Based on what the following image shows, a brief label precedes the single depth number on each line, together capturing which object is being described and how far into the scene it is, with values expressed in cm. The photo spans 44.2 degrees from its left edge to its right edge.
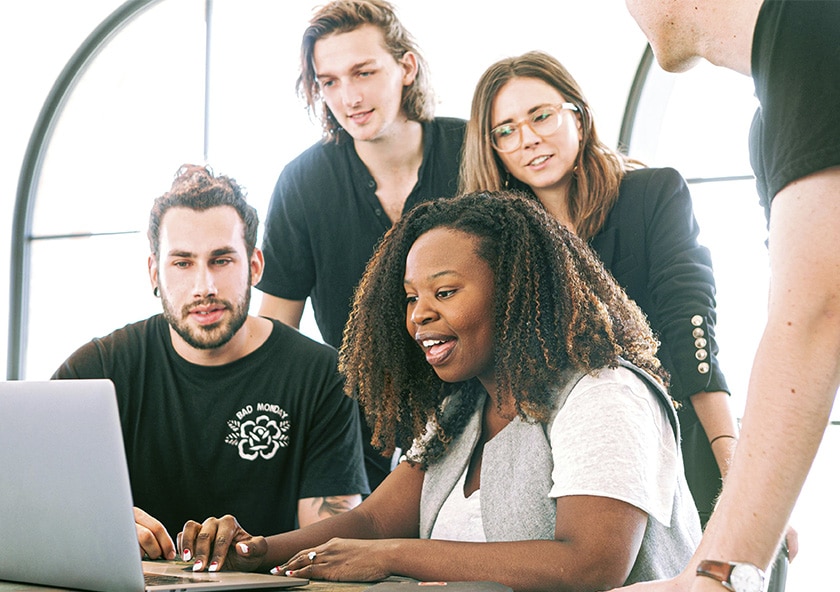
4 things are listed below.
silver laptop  116
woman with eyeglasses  202
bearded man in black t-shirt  215
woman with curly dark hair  136
